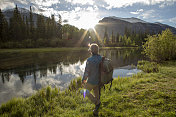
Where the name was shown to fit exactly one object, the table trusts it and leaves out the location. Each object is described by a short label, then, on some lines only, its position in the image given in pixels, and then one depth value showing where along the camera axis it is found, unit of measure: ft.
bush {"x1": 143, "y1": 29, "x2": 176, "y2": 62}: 60.89
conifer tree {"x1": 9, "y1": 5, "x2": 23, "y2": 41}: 205.58
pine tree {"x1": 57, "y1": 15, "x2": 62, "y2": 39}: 278.71
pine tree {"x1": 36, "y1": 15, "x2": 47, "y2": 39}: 222.77
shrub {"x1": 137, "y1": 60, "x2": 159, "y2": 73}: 41.75
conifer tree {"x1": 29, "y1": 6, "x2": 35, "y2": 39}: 214.28
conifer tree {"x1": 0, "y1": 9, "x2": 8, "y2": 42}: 183.60
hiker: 12.43
